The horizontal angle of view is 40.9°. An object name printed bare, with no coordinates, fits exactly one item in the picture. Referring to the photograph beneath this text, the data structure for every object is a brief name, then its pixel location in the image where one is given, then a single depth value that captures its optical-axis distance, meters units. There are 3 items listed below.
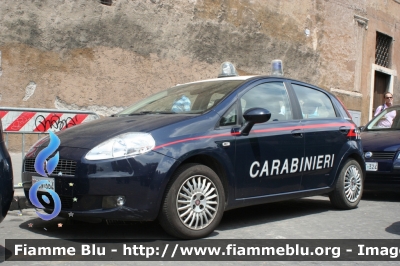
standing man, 8.88
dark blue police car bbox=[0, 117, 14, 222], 3.70
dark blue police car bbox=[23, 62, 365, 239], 4.35
